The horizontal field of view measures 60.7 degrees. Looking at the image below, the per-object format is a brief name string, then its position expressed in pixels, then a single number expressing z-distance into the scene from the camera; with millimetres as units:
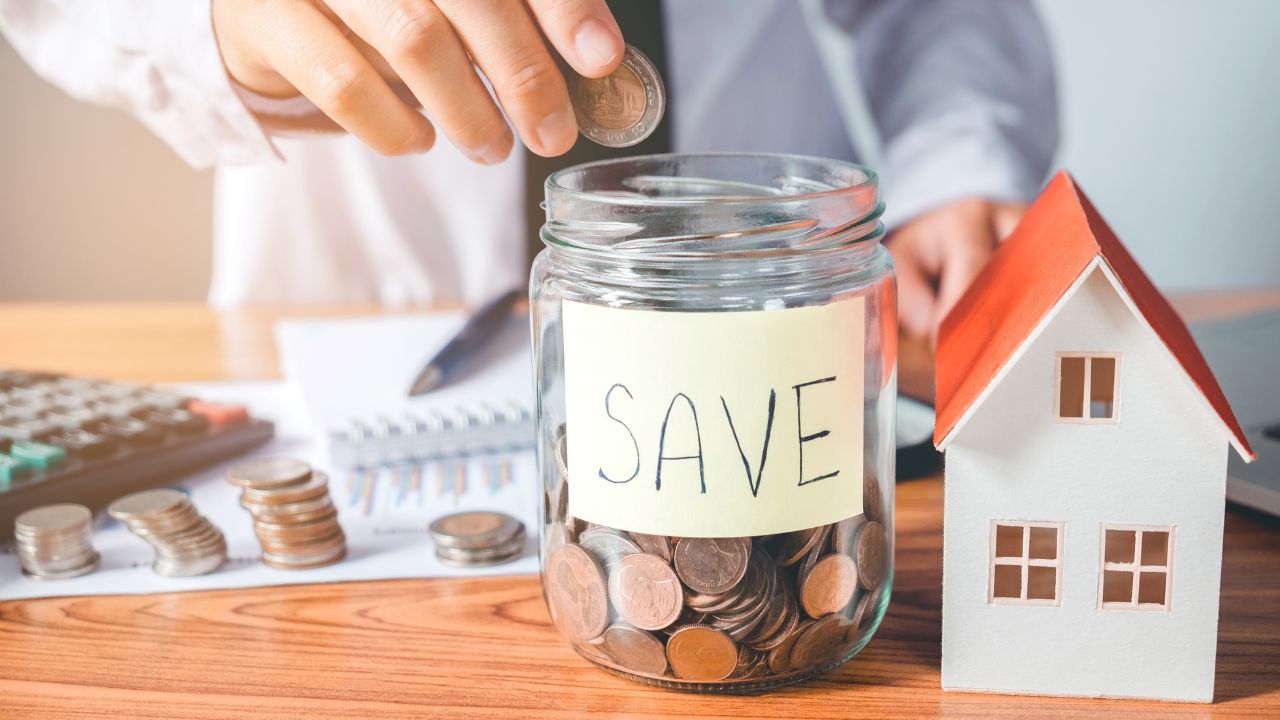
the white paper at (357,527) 608
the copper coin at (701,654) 459
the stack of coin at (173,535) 608
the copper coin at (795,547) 467
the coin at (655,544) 465
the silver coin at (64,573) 610
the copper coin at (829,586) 466
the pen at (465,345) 895
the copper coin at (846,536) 480
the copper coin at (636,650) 471
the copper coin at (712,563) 453
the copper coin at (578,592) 481
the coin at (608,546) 473
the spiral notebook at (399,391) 792
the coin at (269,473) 620
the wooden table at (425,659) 473
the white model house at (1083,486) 442
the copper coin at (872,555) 490
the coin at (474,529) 621
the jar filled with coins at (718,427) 447
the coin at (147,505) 604
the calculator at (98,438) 664
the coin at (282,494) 620
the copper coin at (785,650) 467
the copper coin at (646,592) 458
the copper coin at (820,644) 472
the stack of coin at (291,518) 620
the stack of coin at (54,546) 605
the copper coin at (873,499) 497
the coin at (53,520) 604
